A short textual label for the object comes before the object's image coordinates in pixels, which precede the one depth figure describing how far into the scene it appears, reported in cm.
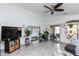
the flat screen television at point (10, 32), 282
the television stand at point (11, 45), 278
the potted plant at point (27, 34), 404
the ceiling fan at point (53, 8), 293
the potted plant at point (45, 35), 545
